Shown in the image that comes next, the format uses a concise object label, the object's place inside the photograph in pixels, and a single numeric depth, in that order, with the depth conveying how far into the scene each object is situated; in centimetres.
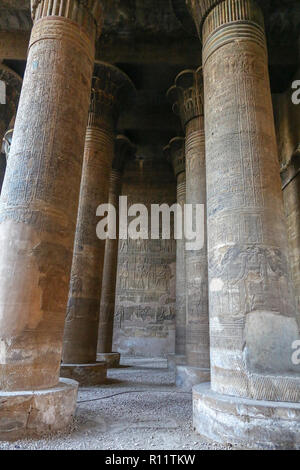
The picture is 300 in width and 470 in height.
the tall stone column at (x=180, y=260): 932
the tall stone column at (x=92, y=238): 632
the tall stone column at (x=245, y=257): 287
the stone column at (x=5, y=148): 992
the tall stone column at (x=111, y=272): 945
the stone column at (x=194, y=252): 633
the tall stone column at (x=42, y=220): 312
